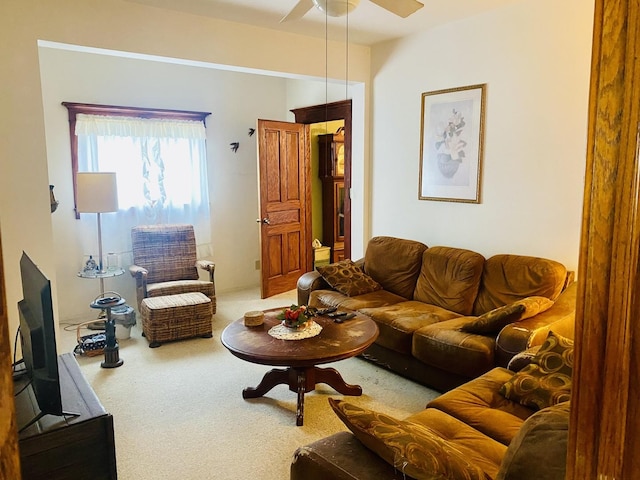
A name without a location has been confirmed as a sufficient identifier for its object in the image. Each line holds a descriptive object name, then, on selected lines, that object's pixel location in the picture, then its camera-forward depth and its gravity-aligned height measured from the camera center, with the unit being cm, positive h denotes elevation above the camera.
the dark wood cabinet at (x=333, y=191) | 655 -16
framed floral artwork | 388 +30
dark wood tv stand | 165 -93
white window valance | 469 +57
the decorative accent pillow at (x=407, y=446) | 130 -77
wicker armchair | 468 -82
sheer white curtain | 480 +14
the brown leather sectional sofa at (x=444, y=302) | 284 -92
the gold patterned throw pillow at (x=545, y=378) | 204 -89
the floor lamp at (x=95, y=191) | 407 -8
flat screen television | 154 -55
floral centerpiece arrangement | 298 -86
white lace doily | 289 -94
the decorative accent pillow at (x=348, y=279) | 399 -85
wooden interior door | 538 -28
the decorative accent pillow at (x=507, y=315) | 282 -82
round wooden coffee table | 264 -96
